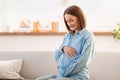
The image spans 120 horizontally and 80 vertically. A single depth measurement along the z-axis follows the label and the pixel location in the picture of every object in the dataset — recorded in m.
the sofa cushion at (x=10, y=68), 2.66
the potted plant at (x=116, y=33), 2.89
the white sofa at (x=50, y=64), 2.66
